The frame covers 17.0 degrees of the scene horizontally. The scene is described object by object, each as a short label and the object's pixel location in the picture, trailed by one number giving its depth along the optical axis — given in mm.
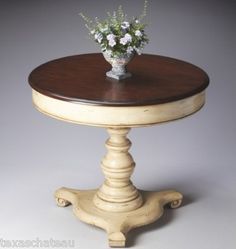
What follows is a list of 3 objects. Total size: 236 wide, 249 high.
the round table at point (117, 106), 3787
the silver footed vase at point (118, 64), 4027
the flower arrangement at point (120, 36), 3961
